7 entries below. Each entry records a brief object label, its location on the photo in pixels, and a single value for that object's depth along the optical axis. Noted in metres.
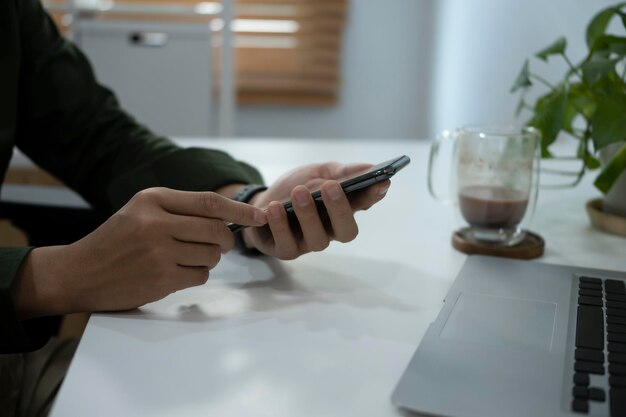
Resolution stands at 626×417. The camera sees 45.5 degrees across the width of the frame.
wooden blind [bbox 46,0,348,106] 3.16
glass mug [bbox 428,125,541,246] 0.84
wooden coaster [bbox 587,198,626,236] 0.93
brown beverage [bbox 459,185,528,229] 0.83
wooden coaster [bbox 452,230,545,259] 0.81
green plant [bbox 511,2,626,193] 0.83
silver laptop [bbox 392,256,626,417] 0.47
